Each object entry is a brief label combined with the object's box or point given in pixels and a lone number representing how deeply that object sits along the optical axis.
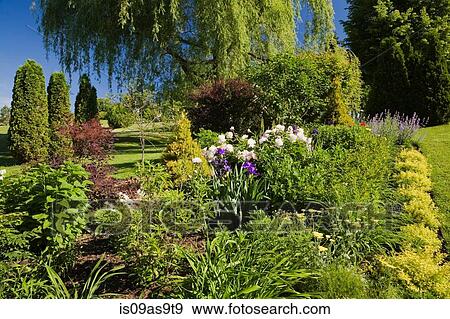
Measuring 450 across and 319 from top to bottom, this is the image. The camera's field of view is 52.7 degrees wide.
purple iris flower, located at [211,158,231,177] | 5.22
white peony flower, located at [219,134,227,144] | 5.59
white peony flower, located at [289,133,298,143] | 5.71
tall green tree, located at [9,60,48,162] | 10.30
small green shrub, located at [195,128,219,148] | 6.21
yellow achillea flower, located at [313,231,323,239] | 3.27
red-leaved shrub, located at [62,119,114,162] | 5.15
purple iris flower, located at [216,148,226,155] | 5.18
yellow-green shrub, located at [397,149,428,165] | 7.15
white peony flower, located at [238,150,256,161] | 5.39
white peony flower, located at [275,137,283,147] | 5.46
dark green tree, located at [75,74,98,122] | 12.45
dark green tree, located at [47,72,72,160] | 11.02
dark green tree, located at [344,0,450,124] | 12.39
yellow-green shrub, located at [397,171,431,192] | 5.58
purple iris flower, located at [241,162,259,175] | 4.90
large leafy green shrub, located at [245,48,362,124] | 9.20
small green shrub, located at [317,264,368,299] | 2.91
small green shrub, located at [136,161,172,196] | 3.93
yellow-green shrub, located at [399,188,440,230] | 4.37
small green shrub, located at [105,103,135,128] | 8.73
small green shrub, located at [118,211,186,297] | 3.19
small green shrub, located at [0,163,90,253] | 3.36
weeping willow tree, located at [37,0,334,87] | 11.45
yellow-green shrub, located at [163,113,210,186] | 4.94
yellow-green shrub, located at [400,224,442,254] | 3.69
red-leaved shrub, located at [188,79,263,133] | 8.83
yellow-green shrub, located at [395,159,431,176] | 6.42
